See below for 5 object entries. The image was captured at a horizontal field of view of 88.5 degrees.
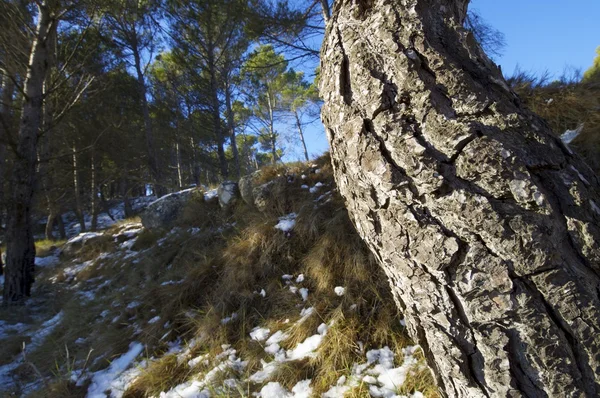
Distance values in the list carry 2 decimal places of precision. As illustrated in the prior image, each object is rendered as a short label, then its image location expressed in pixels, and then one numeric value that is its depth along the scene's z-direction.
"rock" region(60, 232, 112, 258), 6.84
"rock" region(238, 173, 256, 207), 4.71
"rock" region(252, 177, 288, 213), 4.07
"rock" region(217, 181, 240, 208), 5.05
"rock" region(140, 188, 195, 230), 5.91
